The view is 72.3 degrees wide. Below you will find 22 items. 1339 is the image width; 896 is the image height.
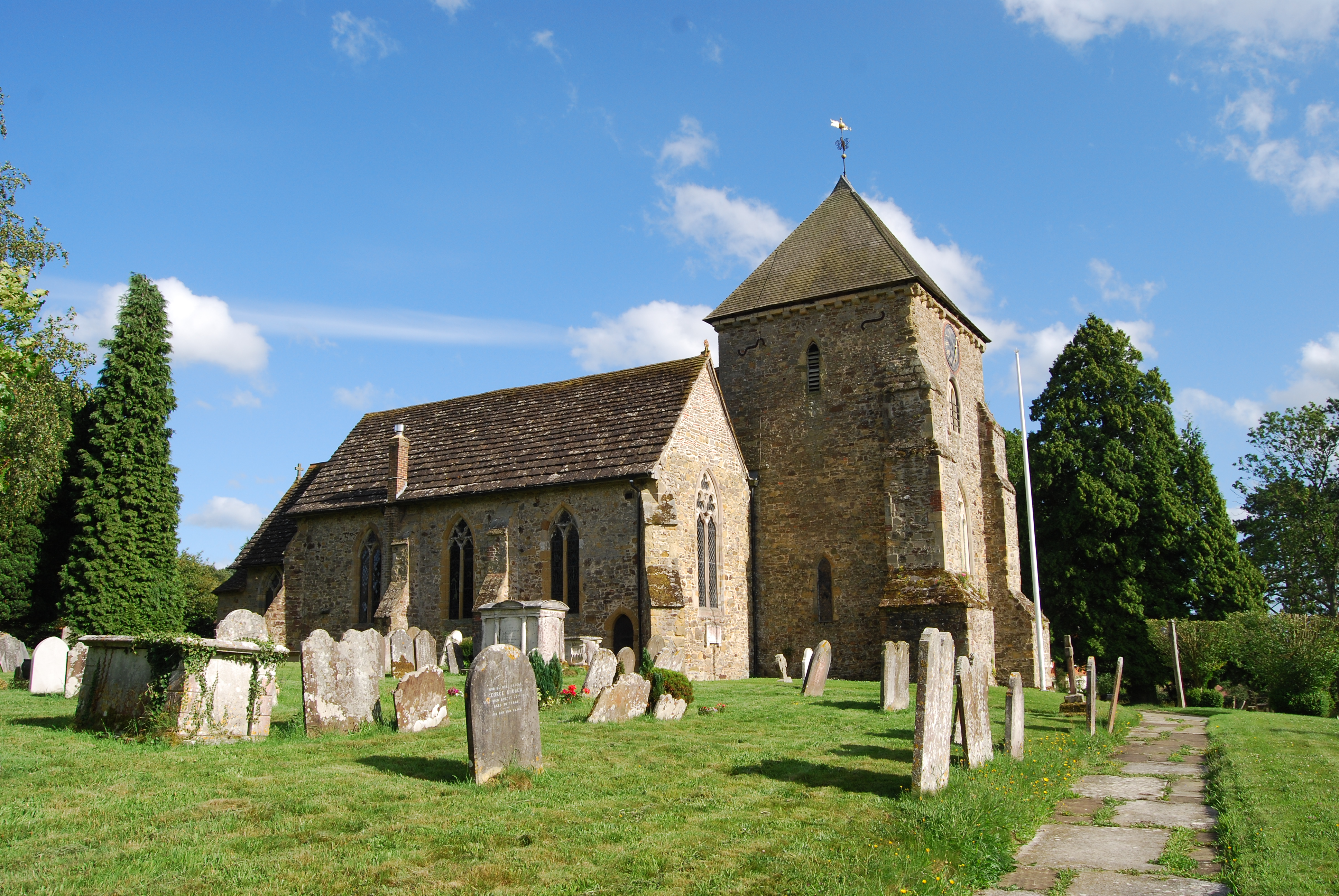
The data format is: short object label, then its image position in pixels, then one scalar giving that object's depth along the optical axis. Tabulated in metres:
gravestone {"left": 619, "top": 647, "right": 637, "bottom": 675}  17.98
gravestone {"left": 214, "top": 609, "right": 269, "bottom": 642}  17.05
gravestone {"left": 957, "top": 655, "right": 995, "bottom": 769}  10.02
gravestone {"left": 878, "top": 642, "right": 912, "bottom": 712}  15.62
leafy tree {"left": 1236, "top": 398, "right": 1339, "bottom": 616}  39.88
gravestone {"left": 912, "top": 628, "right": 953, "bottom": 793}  8.62
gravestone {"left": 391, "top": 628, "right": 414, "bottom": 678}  20.67
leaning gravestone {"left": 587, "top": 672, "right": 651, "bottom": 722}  13.42
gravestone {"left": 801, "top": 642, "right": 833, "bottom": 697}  18.28
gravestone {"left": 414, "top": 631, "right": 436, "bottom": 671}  20.69
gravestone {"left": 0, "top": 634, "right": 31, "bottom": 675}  20.08
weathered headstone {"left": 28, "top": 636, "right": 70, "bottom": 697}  16.61
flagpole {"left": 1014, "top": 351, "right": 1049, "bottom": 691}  25.00
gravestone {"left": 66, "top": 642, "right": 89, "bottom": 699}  16.12
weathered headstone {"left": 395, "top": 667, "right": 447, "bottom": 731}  12.16
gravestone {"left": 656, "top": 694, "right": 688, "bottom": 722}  14.00
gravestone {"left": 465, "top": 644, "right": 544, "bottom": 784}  9.05
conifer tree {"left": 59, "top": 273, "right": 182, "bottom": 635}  29.55
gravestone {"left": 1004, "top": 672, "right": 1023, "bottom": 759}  11.40
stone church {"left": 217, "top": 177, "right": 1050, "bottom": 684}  23.19
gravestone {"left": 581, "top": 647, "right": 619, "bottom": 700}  16.33
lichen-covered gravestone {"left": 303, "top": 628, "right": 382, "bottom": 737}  11.92
